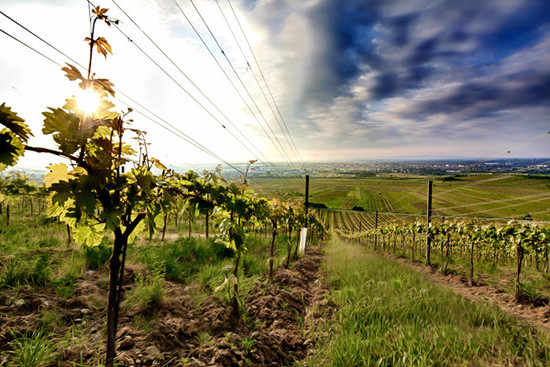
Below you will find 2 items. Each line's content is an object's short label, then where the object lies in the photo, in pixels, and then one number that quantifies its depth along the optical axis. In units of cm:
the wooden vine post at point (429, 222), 1006
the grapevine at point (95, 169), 130
